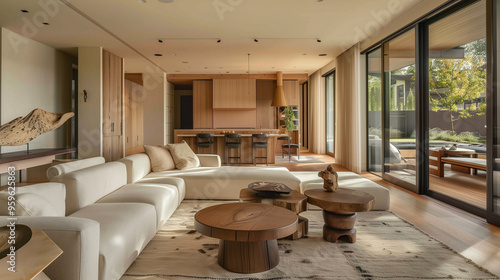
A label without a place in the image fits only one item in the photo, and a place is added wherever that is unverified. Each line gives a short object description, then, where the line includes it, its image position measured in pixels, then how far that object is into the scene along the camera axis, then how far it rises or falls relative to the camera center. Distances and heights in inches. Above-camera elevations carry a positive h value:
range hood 357.7 +47.9
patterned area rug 81.4 -36.7
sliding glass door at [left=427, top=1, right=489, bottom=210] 140.2 +15.1
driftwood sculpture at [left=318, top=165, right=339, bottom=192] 114.8 -15.7
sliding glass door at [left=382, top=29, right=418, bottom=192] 191.0 +17.4
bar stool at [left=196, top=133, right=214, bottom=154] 313.1 -2.4
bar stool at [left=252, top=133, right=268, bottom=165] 302.0 -6.0
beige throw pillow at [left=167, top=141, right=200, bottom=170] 177.5 -10.7
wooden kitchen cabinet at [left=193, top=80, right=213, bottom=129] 437.4 +52.1
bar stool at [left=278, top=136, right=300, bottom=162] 340.2 -8.2
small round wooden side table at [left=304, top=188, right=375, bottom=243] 99.0 -23.9
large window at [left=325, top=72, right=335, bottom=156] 382.3 +32.2
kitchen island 323.3 -5.4
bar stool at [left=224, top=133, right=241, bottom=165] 309.5 -3.8
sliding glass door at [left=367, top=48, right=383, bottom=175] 238.7 +21.4
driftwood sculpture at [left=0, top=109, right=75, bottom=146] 113.0 +5.6
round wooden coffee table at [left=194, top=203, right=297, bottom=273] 75.2 -23.7
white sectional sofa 56.8 -21.0
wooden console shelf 125.3 -8.0
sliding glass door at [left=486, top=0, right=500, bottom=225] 126.4 +9.9
